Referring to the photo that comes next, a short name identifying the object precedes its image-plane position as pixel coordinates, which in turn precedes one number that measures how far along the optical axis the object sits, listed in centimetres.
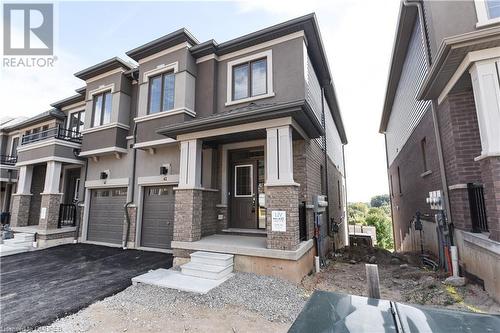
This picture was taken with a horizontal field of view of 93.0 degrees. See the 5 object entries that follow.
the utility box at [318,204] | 681
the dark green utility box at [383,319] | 142
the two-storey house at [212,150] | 548
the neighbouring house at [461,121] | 402
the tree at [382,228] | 2786
